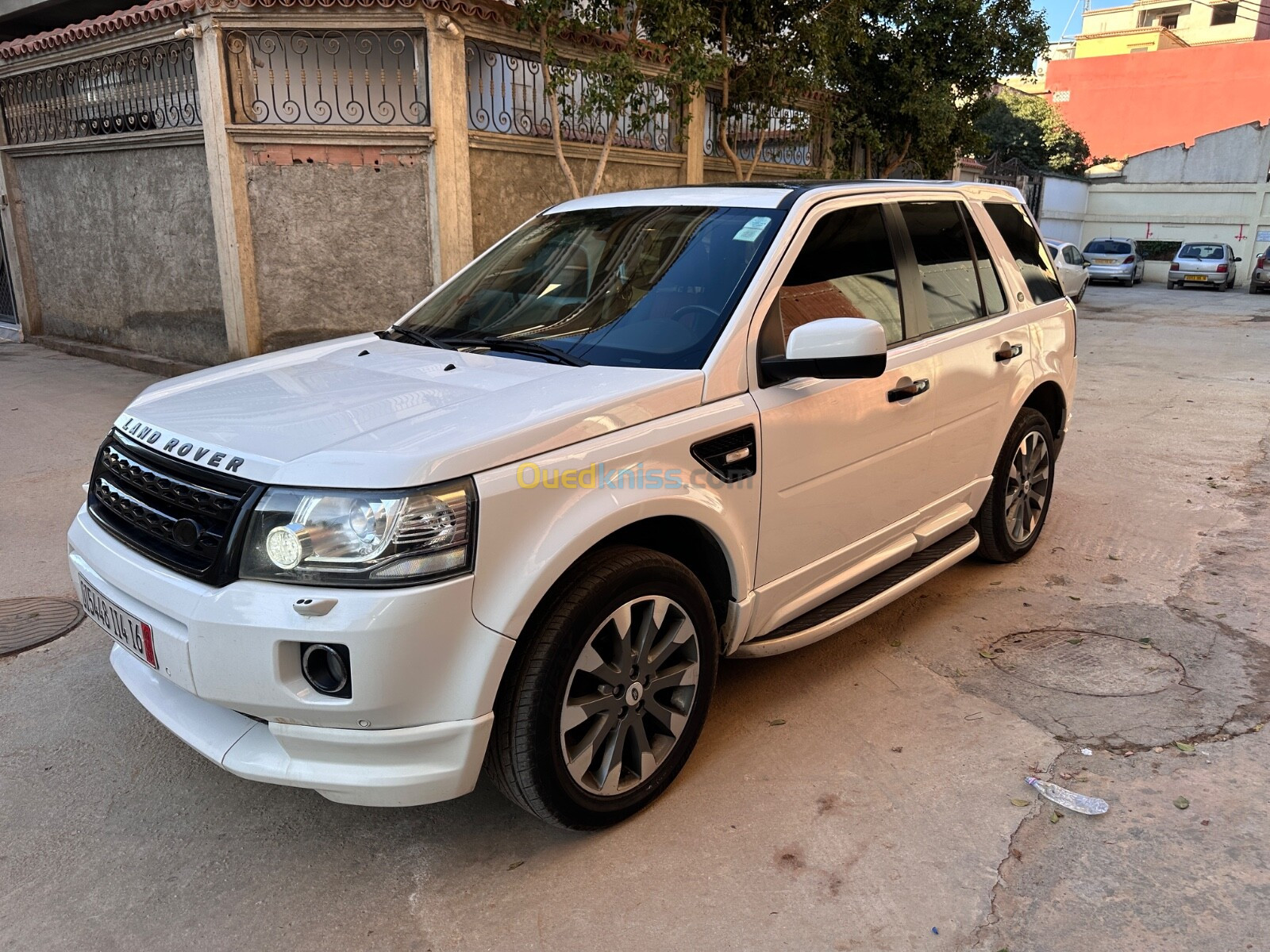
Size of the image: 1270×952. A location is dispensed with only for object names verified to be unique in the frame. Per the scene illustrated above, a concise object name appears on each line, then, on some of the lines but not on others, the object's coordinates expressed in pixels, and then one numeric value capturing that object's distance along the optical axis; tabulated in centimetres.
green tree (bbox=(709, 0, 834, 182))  1049
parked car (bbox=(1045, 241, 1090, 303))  1969
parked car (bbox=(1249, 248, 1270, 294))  2742
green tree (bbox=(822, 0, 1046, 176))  1467
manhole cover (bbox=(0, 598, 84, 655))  410
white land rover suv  233
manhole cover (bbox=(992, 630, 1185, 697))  379
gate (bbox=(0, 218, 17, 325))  1277
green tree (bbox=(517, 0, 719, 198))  868
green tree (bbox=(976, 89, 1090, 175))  3462
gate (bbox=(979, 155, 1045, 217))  2425
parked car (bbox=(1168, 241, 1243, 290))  2881
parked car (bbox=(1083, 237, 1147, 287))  2925
